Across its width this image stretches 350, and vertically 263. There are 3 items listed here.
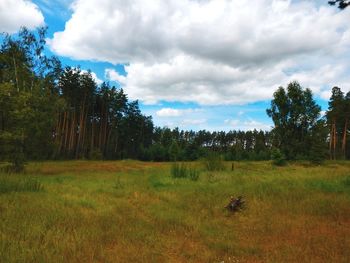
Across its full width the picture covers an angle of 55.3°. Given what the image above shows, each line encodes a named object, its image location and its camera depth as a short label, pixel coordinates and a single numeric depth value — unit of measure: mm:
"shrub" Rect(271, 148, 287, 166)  44750
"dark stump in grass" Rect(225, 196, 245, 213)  10633
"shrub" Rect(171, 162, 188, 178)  20983
